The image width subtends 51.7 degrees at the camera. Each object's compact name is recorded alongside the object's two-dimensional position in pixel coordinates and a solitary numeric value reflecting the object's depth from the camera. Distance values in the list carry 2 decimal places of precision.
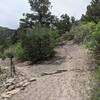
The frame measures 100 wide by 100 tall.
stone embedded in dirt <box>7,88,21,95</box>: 3.87
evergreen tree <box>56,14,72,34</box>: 11.05
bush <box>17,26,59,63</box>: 5.60
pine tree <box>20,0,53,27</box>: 11.82
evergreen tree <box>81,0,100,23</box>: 8.78
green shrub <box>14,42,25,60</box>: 5.99
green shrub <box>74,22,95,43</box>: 5.50
